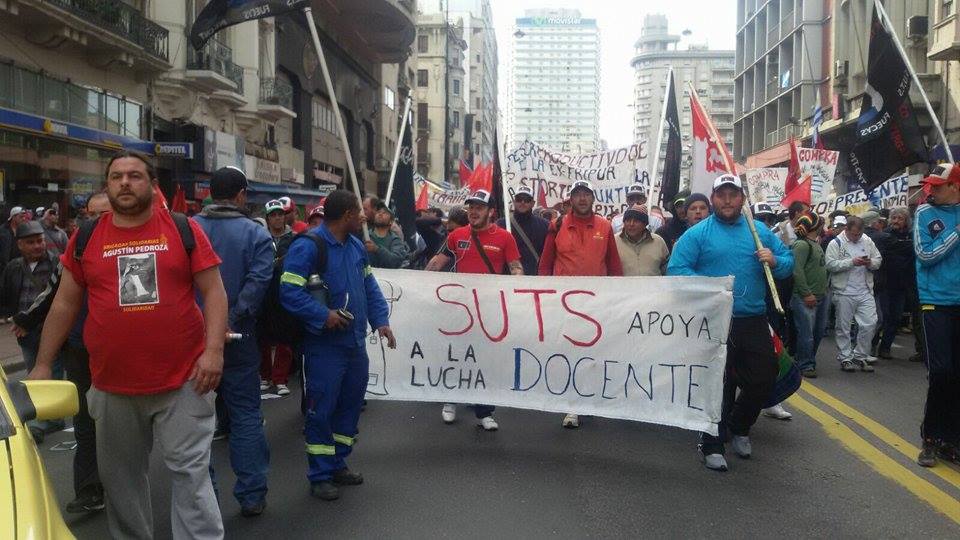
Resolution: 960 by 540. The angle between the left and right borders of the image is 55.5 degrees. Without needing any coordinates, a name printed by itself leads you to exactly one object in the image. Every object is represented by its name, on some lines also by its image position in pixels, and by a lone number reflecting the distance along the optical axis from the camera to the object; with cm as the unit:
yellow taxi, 234
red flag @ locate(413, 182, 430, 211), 2078
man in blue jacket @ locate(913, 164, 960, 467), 586
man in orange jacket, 736
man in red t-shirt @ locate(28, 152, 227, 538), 361
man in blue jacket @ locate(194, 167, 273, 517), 488
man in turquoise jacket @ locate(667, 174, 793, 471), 591
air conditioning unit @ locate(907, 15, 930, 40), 2941
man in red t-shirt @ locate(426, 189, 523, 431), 726
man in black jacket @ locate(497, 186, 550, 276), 877
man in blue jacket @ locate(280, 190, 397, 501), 514
